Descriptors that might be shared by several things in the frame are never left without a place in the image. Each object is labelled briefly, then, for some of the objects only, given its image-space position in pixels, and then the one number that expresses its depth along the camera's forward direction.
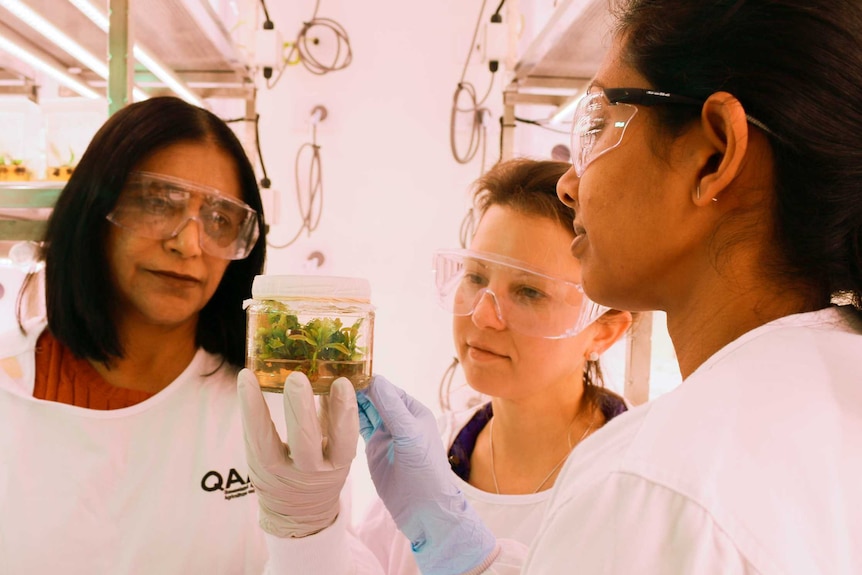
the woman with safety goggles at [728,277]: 0.47
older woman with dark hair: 1.25
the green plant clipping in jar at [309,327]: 0.91
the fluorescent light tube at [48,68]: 1.79
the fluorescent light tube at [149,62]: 1.53
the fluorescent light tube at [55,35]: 1.41
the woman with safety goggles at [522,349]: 1.35
